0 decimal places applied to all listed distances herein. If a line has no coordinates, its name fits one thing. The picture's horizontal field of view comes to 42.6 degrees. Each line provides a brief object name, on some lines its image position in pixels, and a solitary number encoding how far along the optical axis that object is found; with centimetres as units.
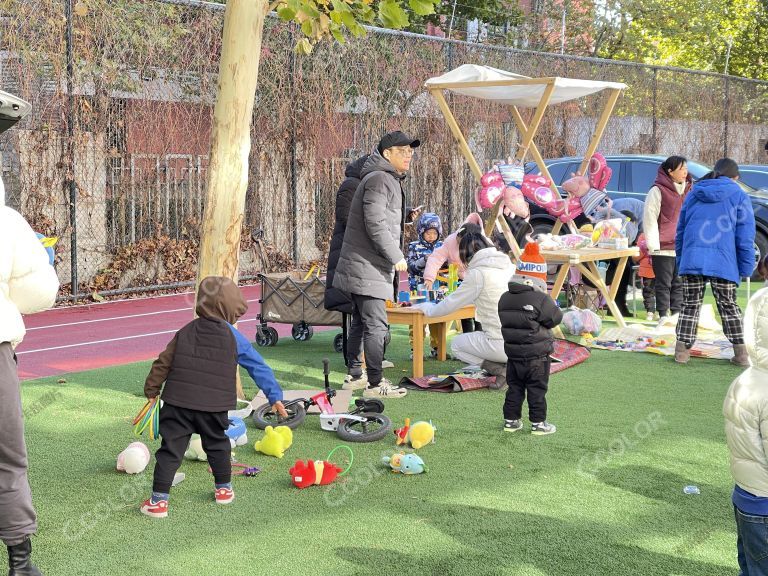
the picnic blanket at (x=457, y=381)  805
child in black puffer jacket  675
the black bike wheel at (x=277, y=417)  695
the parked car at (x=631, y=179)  1566
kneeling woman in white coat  805
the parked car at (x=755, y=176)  1727
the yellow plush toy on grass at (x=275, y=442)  626
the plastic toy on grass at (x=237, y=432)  645
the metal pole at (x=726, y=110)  2689
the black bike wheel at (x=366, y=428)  659
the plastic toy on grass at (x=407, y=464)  583
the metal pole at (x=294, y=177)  1552
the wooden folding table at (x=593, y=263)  1025
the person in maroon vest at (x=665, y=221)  1065
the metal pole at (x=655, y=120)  2384
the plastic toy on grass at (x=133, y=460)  590
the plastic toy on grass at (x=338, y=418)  665
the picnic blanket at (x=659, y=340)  961
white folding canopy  1041
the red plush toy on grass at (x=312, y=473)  563
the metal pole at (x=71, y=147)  1257
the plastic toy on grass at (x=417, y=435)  639
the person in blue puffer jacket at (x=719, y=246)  883
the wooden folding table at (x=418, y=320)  852
